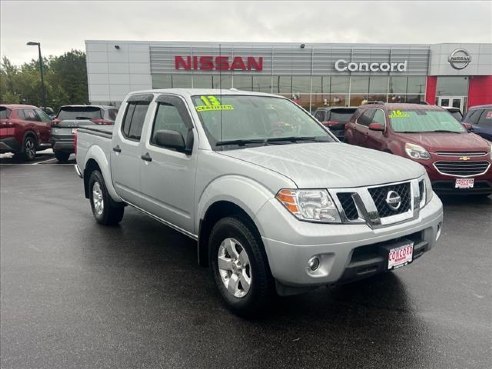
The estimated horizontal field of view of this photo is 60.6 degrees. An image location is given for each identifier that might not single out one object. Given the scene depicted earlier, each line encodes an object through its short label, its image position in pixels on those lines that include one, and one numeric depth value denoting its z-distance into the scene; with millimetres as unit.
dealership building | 30906
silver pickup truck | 2896
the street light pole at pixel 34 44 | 29342
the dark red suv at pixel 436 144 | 6934
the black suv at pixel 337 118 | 13375
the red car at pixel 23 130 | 13008
